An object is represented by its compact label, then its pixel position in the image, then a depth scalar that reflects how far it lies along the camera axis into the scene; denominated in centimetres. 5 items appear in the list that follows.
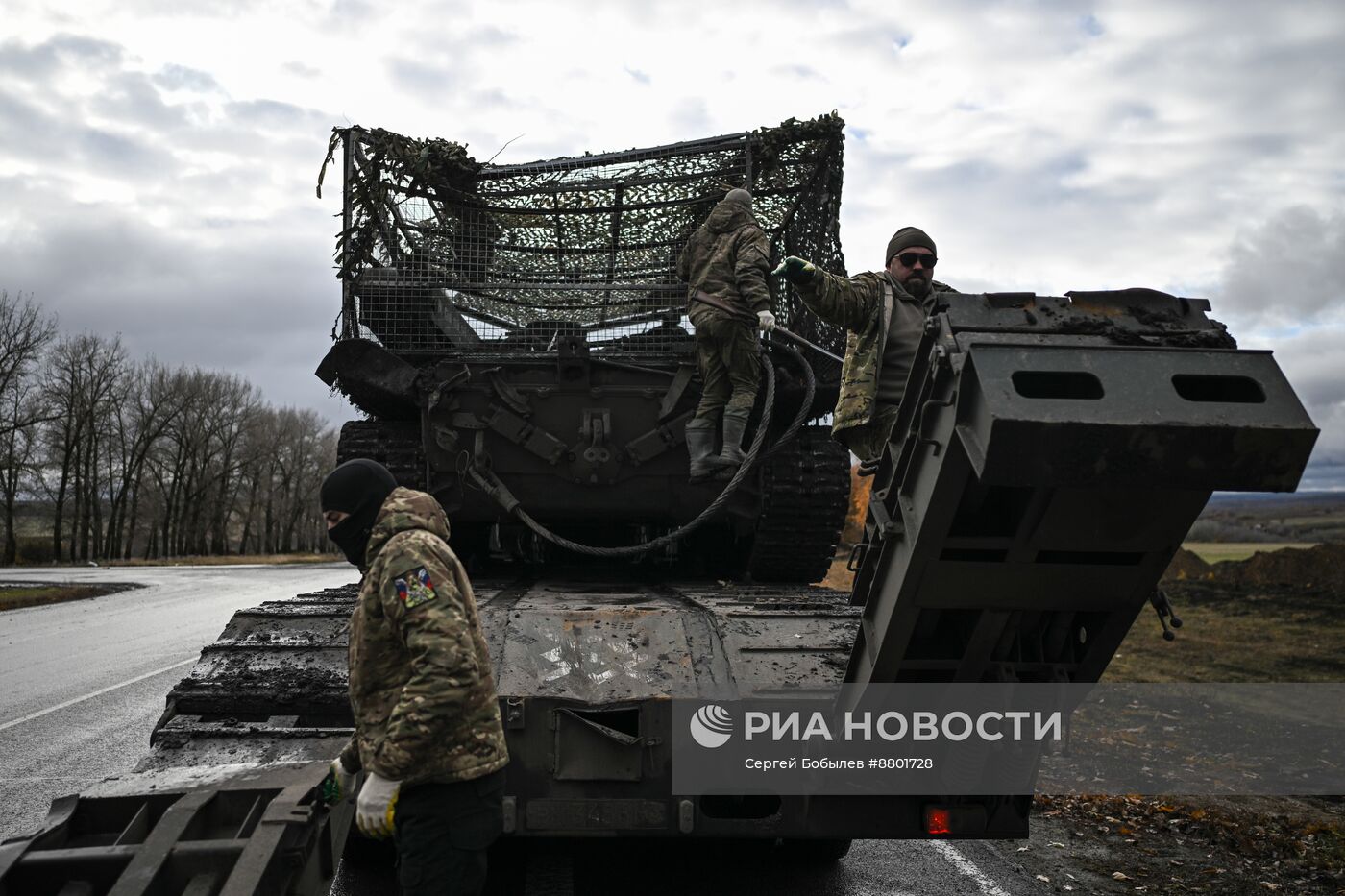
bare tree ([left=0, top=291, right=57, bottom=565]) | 4075
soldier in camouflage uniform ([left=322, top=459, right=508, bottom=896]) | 279
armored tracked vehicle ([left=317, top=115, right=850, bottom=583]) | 671
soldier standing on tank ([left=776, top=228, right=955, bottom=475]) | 398
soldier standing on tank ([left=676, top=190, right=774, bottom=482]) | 599
